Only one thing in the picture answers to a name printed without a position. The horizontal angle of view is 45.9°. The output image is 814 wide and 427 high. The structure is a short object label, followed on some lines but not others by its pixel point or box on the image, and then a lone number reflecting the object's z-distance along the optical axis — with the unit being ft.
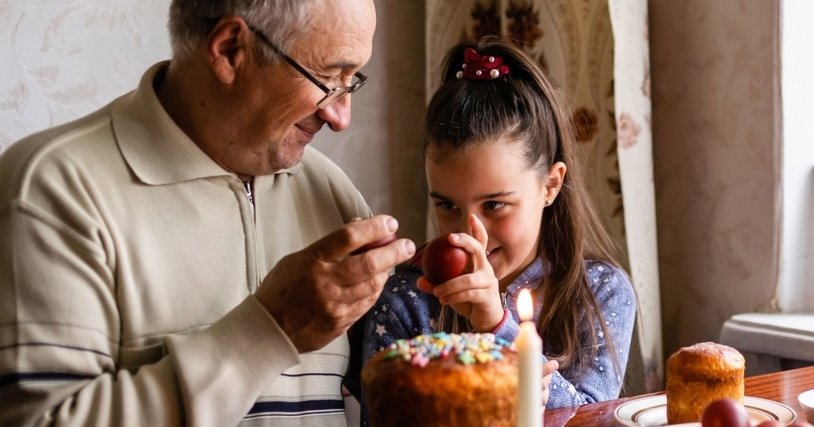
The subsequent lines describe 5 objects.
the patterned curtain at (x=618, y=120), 7.20
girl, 5.96
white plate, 4.05
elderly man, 4.07
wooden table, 4.23
